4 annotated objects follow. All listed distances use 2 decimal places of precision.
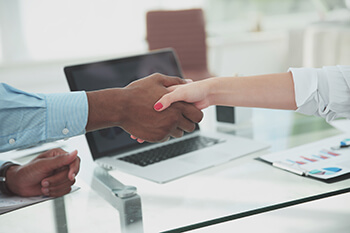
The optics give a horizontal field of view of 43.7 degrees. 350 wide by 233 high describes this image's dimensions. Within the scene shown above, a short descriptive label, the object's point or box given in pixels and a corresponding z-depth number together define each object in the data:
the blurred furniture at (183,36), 3.34
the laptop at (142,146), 1.23
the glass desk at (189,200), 0.94
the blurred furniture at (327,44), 4.09
